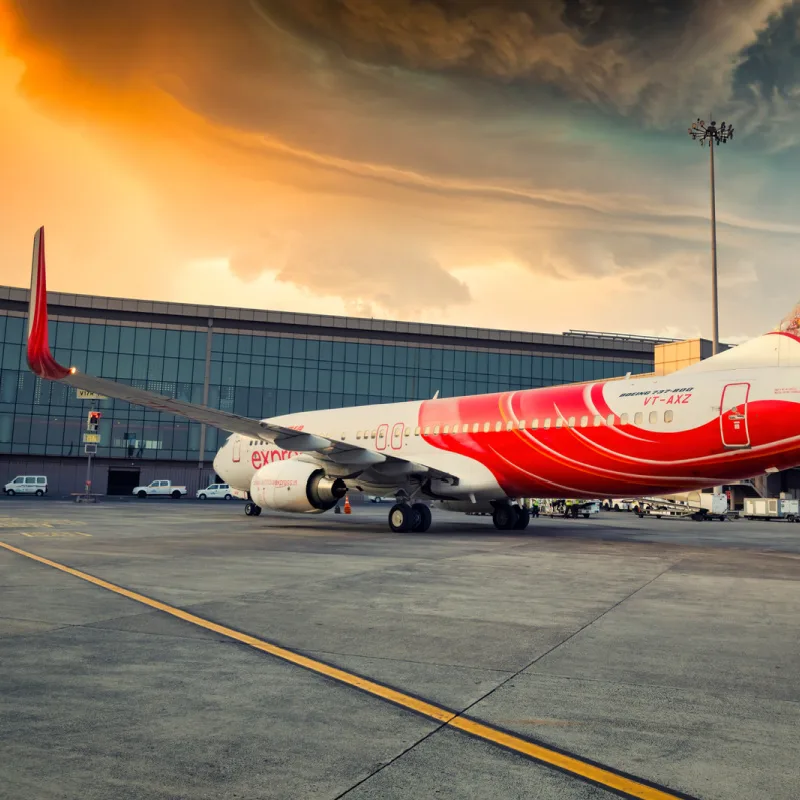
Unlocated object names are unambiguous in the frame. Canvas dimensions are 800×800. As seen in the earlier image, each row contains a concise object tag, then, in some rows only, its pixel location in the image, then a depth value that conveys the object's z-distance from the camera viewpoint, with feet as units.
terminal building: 231.30
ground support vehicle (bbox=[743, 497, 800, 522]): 137.73
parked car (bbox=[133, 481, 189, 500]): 210.79
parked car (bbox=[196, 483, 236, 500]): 209.67
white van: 193.98
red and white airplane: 50.49
